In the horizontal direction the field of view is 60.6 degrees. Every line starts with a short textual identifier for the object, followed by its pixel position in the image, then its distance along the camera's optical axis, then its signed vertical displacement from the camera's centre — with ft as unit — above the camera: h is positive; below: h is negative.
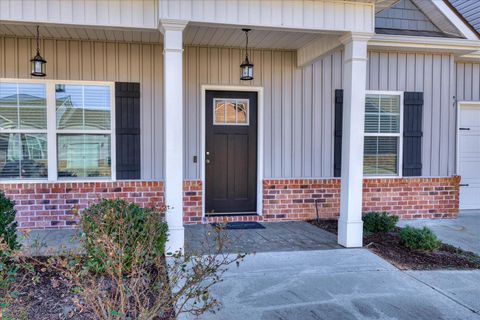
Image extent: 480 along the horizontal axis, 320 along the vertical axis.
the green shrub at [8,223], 11.80 -2.33
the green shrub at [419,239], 15.79 -3.69
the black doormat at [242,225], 19.27 -3.92
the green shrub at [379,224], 18.35 -3.55
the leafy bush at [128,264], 8.07 -2.74
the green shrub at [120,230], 9.10 -2.29
